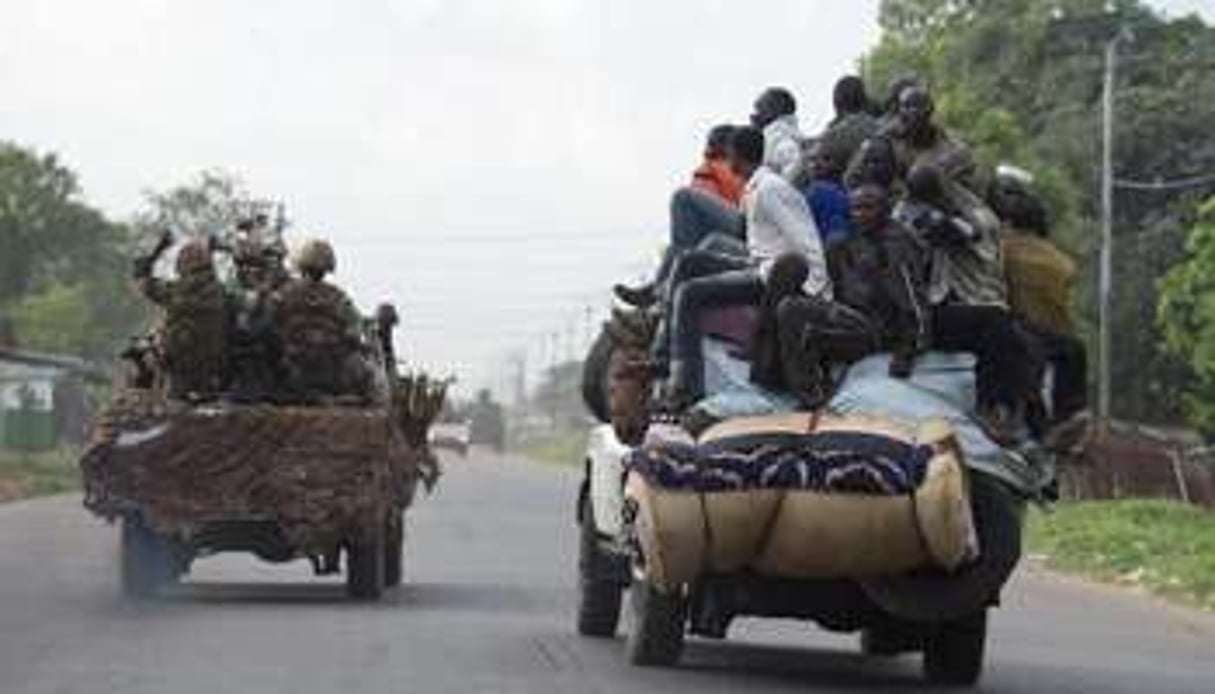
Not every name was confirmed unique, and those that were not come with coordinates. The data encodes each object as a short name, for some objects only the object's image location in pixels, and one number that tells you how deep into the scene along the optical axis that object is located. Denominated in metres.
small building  66.81
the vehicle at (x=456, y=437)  103.52
